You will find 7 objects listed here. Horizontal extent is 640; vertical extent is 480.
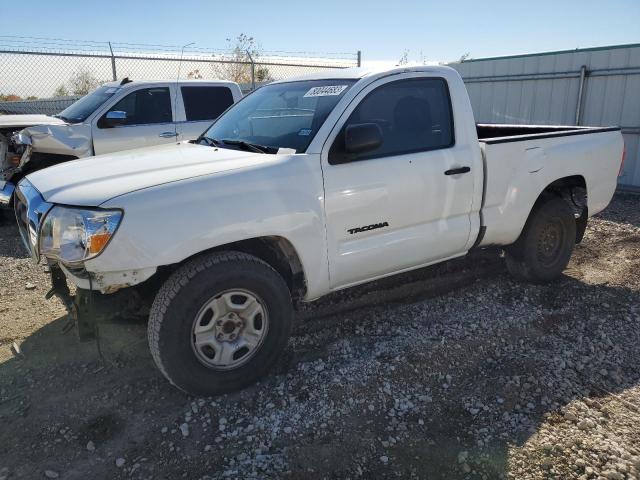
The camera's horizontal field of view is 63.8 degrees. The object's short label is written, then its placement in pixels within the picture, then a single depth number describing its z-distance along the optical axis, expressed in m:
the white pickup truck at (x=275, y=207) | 2.78
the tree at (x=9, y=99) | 12.78
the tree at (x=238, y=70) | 13.24
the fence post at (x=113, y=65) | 10.81
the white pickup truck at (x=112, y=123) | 6.65
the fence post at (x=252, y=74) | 11.93
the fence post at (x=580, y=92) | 9.55
